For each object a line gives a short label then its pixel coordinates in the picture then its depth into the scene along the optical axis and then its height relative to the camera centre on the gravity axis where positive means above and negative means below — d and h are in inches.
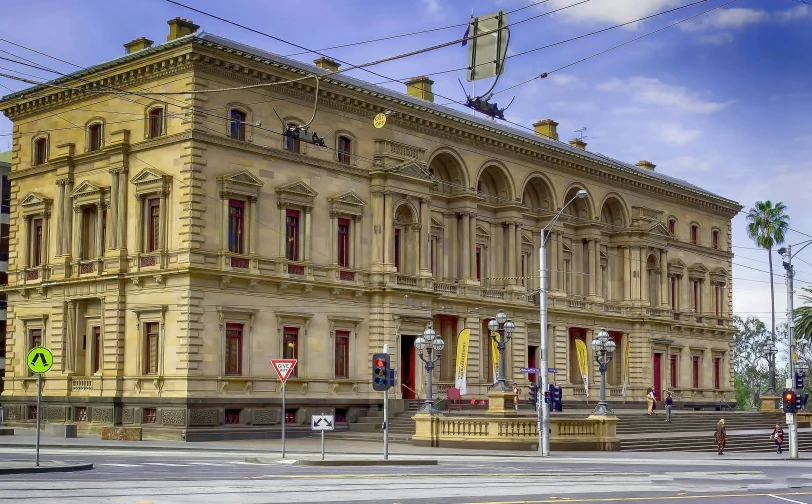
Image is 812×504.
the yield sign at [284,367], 1444.4 -3.6
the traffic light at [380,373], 1384.1 -10.0
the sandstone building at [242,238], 1935.3 +228.9
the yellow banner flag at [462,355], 2347.4 +19.3
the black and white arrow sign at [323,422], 1342.3 -65.4
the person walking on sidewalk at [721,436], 1877.5 -111.2
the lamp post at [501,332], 1921.8 +56.2
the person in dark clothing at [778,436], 1986.1 -117.6
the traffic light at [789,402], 1812.3 -54.8
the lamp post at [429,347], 1824.6 +27.3
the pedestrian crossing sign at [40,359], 1161.4 +3.9
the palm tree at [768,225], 3848.4 +458.7
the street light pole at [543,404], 1646.2 -54.4
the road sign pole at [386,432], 1347.2 -78.0
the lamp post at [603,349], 1850.4 +25.4
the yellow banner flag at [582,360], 2691.9 +11.7
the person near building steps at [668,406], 2372.0 -81.4
